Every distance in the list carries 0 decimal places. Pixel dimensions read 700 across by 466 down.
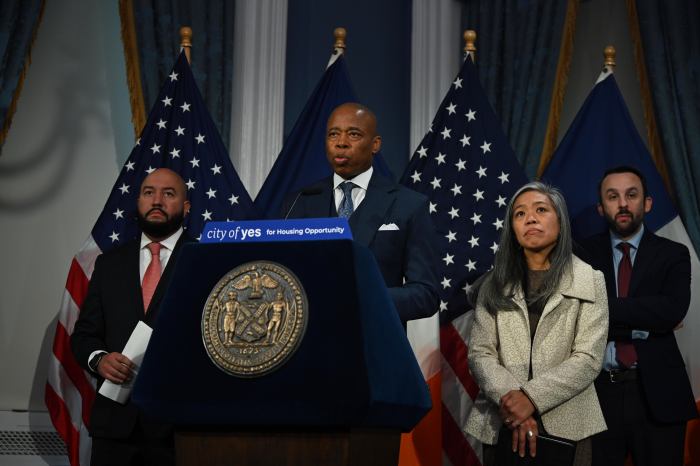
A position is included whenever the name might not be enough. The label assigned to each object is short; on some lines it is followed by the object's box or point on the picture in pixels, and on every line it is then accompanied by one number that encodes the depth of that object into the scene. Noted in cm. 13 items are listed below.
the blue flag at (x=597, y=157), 435
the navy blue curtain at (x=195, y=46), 476
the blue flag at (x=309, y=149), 448
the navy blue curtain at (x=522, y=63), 491
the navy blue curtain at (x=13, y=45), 430
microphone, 287
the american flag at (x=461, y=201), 411
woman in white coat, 259
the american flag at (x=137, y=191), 404
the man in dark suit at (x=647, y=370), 343
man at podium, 275
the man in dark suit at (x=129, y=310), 309
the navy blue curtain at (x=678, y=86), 440
